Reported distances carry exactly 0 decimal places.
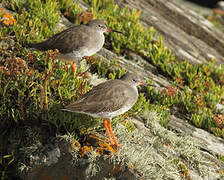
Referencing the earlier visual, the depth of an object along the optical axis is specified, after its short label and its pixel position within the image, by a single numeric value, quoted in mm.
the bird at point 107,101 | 10070
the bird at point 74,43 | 13242
